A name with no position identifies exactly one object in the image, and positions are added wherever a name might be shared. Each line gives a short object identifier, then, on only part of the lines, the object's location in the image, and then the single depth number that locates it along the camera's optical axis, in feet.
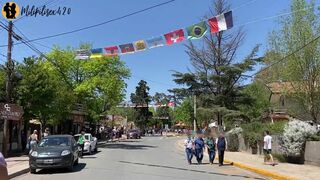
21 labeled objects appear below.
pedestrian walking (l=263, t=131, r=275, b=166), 39.25
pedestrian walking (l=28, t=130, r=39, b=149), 45.18
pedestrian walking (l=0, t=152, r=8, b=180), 7.23
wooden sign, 38.81
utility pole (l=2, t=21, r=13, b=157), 40.28
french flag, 29.18
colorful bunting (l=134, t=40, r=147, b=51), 35.02
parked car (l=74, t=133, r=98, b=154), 54.31
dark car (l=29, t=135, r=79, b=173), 32.79
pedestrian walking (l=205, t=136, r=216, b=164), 42.68
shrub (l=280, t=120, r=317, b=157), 38.91
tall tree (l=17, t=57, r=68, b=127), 49.84
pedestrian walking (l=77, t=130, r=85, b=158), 50.26
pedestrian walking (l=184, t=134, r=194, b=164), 43.15
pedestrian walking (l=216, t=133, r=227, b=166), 40.25
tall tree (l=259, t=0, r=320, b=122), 52.41
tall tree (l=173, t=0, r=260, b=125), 74.45
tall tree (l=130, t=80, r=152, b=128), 235.72
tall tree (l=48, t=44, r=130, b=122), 76.37
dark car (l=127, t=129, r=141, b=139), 142.36
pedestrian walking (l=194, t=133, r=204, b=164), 43.33
